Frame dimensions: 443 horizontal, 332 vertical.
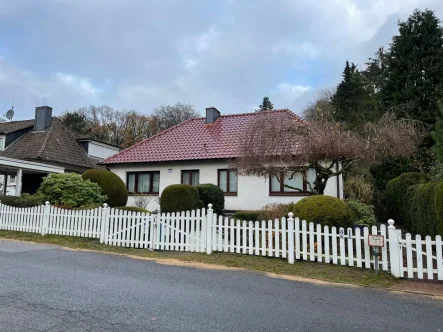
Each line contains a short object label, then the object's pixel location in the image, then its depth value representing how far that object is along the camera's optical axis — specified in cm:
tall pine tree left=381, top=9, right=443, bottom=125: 2208
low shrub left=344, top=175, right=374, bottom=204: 1769
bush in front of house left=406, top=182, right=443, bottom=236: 802
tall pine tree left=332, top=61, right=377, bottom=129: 3203
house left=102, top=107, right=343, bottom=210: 1694
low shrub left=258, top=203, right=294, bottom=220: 1228
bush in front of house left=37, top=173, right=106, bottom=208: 1417
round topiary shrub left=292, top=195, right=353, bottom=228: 877
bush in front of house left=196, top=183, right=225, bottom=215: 1510
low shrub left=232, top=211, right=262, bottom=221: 1348
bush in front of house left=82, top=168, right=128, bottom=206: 1638
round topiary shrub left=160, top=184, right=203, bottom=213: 1359
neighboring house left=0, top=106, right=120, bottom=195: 2241
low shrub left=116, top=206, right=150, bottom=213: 1364
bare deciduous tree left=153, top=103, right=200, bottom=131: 4597
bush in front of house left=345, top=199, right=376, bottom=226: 1085
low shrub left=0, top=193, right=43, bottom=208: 1388
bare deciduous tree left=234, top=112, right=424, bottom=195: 1084
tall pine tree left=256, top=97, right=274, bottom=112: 5733
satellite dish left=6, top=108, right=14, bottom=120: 3256
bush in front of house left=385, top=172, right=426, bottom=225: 1462
